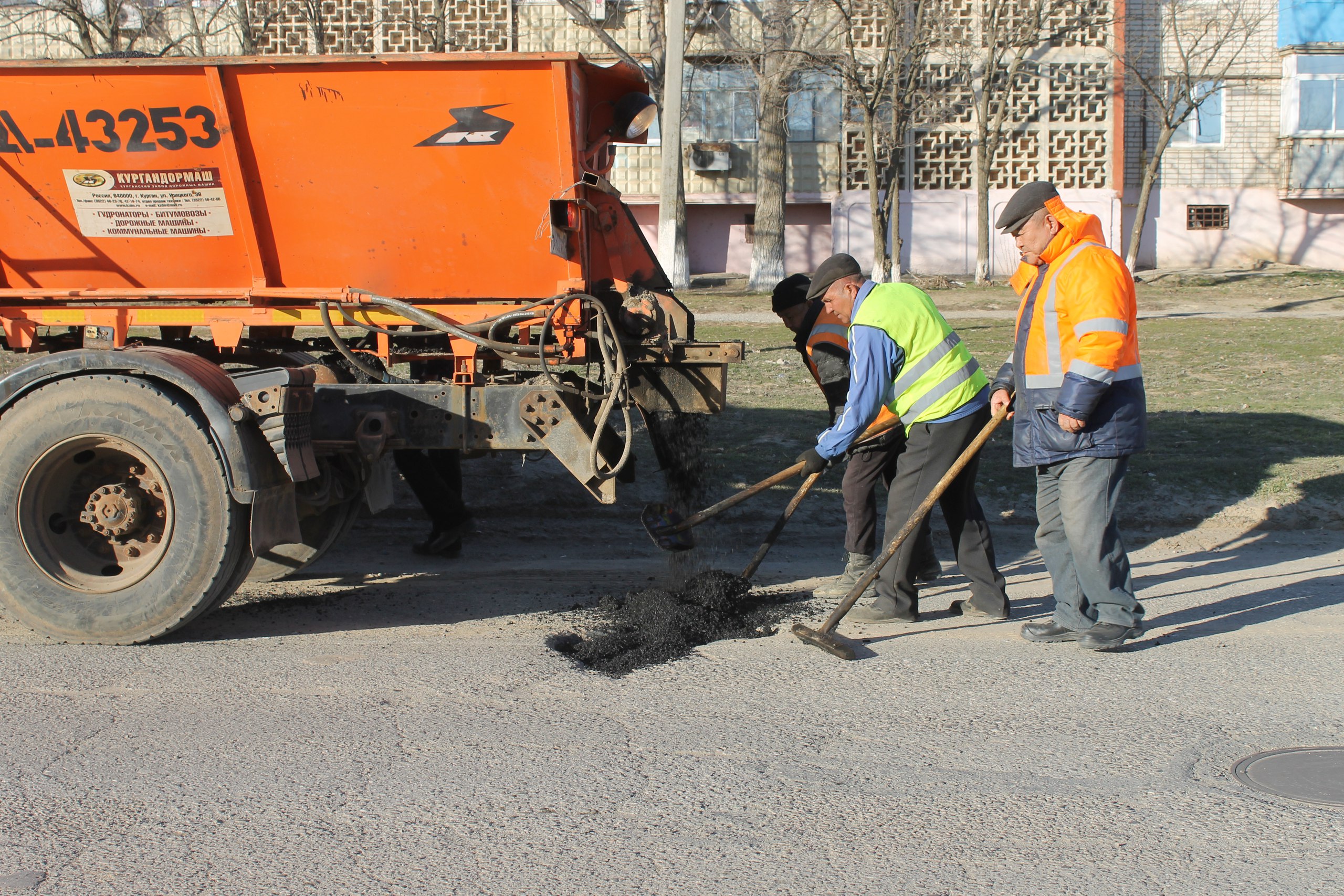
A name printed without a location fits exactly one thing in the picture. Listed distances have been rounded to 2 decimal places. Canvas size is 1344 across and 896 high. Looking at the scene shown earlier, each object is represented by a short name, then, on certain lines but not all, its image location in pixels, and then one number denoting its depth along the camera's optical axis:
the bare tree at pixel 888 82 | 19.42
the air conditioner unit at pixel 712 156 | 24.03
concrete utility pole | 11.73
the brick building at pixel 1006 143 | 22.95
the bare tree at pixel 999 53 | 20.84
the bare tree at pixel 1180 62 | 21.98
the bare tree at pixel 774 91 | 20.75
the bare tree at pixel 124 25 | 17.53
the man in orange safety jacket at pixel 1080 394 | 4.15
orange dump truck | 4.46
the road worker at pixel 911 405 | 4.65
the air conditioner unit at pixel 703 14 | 21.16
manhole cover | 3.13
